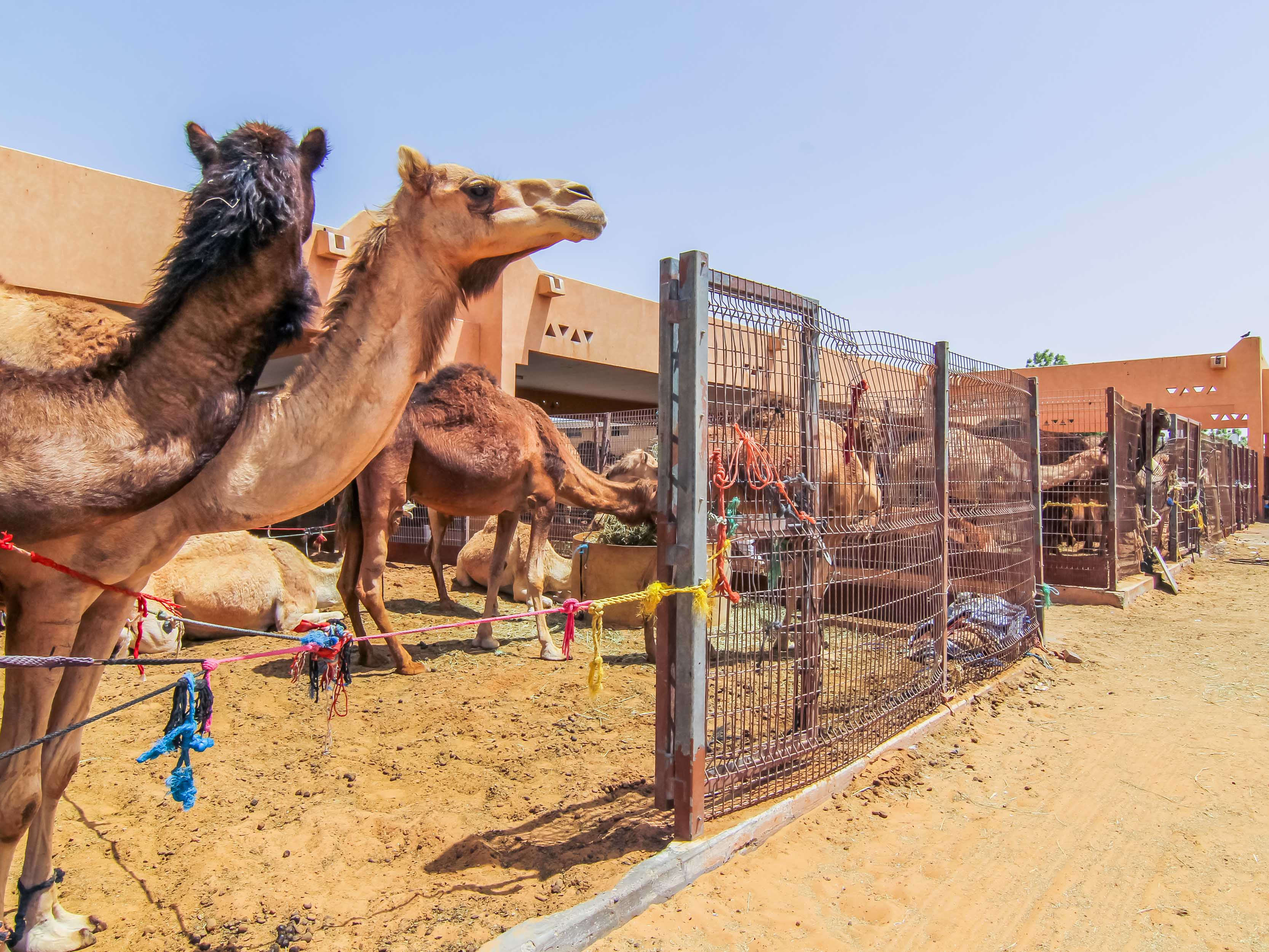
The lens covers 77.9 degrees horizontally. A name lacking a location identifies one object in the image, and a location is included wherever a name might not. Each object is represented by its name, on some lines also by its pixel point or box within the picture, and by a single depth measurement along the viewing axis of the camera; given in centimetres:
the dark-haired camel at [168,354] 229
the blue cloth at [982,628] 664
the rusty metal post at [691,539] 350
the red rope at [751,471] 388
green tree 6675
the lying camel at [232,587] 722
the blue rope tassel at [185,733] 250
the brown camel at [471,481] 698
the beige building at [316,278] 973
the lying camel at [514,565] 978
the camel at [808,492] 429
